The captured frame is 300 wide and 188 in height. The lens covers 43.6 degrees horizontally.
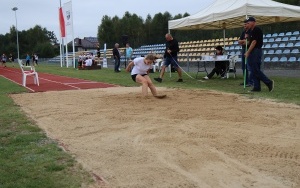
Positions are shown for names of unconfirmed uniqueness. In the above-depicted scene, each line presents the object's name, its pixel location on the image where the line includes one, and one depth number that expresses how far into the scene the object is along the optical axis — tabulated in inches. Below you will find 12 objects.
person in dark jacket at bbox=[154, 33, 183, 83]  581.9
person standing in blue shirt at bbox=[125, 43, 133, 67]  996.2
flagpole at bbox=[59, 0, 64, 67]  1422.2
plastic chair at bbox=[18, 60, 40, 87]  546.9
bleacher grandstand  855.7
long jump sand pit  141.3
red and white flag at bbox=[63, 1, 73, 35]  1224.9
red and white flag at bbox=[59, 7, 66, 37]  1282.7
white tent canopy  524.1
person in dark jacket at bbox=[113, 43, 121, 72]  933.8
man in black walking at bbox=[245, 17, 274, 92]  406.6
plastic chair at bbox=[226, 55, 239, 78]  599.2
